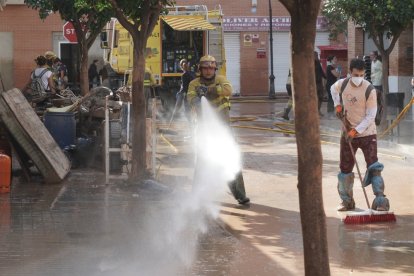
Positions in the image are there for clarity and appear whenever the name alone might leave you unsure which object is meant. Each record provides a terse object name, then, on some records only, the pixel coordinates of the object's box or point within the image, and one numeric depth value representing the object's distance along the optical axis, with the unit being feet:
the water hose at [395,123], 53.88
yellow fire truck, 87.25
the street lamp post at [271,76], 128.57
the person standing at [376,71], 76.79
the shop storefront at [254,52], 140.87
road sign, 98.94
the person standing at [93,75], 116.06
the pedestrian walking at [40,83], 55.26
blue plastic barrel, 45.14
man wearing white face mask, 30.83
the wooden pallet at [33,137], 39.17
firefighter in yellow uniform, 34.12
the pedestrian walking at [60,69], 71.41
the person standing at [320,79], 77.36
